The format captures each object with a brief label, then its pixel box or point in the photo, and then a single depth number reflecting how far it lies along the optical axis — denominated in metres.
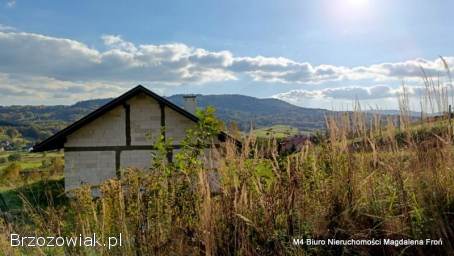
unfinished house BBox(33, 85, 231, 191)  17.06
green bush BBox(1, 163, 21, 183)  27.84
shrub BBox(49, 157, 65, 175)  25.34
